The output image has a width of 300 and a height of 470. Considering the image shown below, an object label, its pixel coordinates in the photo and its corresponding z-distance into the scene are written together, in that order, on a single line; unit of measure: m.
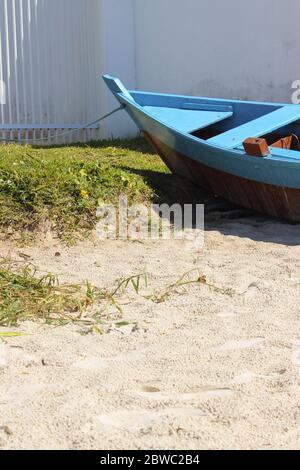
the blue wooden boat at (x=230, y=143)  10.39
